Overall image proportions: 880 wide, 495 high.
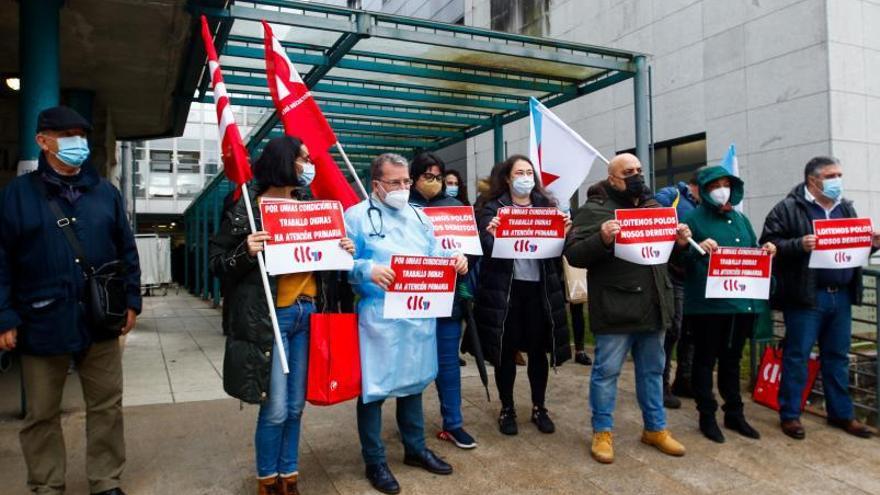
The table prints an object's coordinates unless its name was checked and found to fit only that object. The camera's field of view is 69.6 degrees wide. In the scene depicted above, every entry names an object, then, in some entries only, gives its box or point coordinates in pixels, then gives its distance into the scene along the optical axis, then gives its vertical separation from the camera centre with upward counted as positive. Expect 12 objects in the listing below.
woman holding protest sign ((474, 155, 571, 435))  4.34 -0.36
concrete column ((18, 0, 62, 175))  4.89 +1.52
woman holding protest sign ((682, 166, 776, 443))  4.40 -0.45
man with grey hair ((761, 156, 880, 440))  4.51 -0.42
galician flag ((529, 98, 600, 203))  5.07 +0.75
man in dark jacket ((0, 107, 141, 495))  3.14 -0.18
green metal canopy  6.04 +2.11
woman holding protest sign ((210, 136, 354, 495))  3.15 -0.34
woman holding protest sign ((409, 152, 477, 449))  4.27 -0.62
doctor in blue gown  3.46 -0.42
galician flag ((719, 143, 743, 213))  6.08 +0.78
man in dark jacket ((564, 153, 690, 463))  4.01 -0.40
